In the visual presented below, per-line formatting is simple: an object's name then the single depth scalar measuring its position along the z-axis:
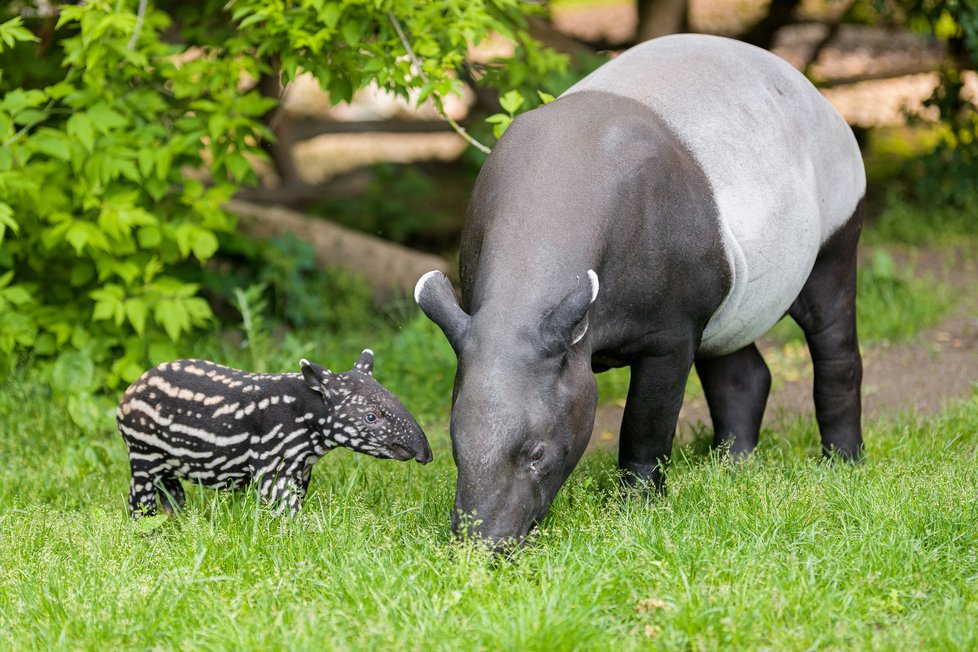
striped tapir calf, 9.18
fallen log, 18.69
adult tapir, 7.88
